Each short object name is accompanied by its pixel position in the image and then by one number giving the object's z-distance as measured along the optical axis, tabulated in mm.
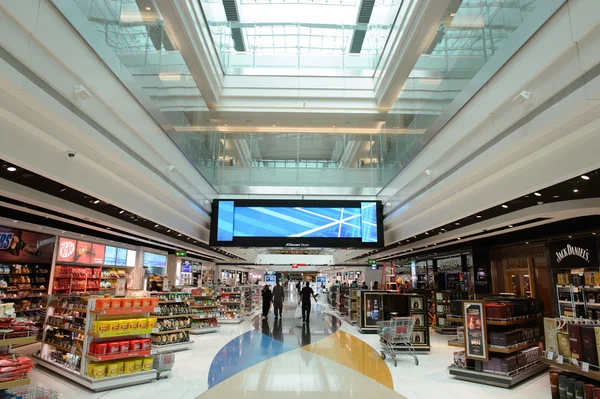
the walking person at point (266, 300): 17875
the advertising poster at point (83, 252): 12239
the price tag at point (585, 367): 3795
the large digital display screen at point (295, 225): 10602
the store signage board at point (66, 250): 11336
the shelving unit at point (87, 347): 6348
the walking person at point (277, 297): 17578
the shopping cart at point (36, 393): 4723
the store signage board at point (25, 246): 9531
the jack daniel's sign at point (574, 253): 8766
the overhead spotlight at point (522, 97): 4469
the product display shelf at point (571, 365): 3764
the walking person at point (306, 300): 16016
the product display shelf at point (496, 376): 6507
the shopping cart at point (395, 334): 8523
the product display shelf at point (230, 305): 16062
